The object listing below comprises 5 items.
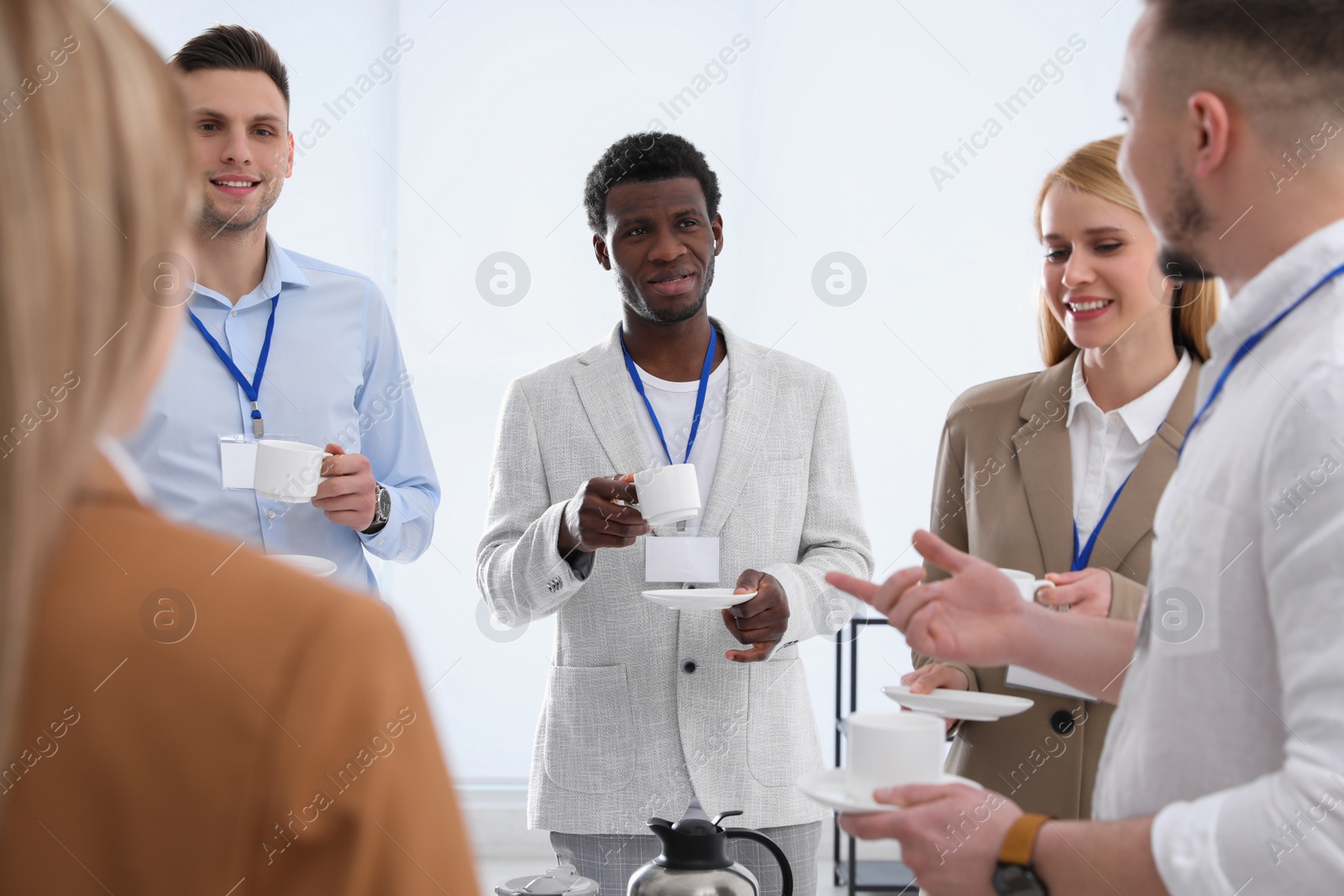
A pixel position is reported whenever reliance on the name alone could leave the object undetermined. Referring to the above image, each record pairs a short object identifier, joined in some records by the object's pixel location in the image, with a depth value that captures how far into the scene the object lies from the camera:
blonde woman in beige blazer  1.94
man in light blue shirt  2.35
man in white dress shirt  0.94
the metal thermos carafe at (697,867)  1.56
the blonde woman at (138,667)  0.52
